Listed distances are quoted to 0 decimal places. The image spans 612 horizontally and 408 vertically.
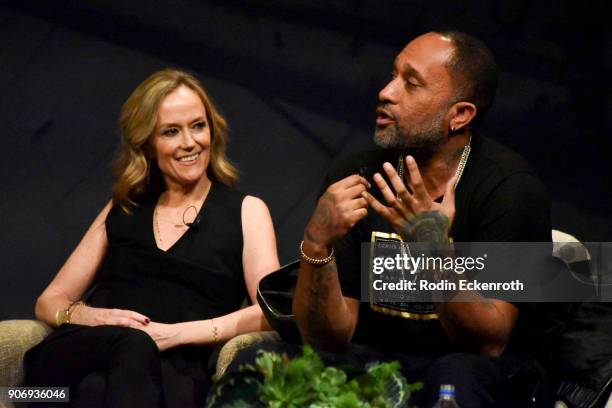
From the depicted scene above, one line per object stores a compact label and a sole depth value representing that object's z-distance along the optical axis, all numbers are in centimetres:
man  618
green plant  471
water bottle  504
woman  708
